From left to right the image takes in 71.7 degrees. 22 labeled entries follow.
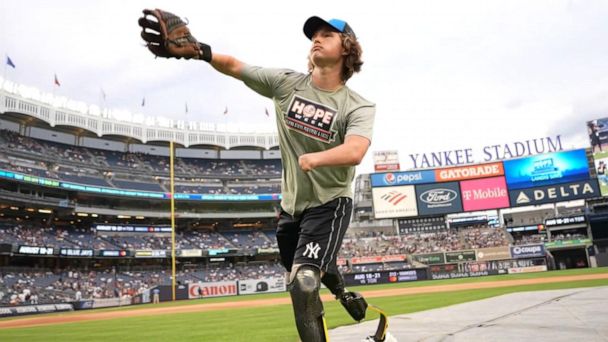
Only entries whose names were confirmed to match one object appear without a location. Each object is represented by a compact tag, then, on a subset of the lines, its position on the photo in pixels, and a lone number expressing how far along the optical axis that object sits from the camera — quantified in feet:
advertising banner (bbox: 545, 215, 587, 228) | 145.56
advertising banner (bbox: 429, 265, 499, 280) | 125.18
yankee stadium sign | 162.68
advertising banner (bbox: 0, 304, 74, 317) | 94.53
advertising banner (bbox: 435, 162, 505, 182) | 156.66
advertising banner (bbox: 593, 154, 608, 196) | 145.07
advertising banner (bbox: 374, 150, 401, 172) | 173.27
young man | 9.78
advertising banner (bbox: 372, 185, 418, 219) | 158.81
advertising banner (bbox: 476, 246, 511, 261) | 131.69
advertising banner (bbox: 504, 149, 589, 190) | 148.97
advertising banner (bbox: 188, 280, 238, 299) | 129.49
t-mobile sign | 154.10
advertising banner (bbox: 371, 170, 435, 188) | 160.45
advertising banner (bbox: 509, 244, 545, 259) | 125.80
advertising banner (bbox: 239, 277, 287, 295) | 136.77
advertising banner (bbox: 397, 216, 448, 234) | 164.55
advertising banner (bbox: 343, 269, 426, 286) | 125.80
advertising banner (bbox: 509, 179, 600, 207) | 146.03
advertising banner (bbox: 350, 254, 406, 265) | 146.10
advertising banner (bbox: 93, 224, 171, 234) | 161.27
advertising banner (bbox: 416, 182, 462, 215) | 157.38
